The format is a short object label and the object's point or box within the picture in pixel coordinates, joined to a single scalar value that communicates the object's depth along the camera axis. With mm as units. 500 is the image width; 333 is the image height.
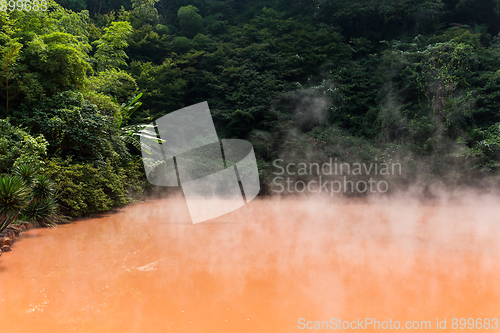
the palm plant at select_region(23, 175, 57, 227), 4871
